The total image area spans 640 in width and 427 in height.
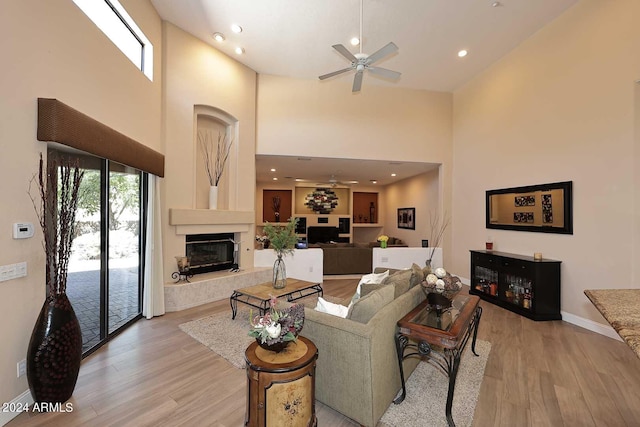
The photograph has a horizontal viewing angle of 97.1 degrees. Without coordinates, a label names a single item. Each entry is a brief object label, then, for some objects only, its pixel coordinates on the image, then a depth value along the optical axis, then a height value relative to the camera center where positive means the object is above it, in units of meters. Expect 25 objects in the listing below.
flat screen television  10.97 -0.82
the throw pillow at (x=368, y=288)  2.90 -0.77
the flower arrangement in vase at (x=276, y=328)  1.83 -0.76
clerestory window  3.22 +2.38
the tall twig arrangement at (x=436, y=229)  7.12 -0.36
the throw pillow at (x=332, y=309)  2.51 -0.86
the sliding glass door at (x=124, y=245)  3.68 -0.46
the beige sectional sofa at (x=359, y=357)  2.06 -1.10
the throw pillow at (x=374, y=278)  3.24 -0.75
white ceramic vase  5.46 +0.32
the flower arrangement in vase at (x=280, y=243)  4.31 -0.45
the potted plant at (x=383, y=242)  7.24 -0.72
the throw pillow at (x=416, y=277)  3.13 -0.70
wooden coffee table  3.94 -1.16
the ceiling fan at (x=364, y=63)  3.28 +1.87
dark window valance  2.37 +0.76
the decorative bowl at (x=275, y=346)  1.89 -0.89
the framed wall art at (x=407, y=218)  9.05 -0.12
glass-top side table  2.12 -0.93
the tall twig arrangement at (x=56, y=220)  2.36 -0.07
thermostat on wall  2.19 -0.15
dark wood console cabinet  4.41 -1.15
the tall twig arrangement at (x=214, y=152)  5.64 +1.24
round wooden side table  1.74 -1.10
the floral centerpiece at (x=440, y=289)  2.66 -0.70
